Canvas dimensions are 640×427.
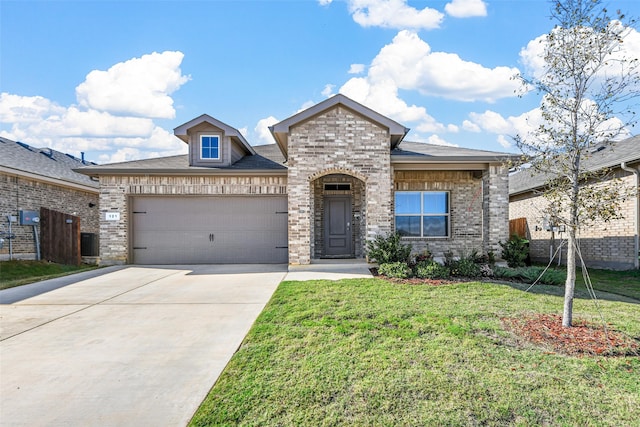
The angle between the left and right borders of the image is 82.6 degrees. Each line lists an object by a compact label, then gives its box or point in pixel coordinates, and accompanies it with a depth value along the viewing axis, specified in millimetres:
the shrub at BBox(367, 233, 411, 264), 8945
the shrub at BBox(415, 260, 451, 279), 8180
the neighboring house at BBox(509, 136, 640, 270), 10297
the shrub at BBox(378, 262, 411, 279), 8180
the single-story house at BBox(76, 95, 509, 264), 10609
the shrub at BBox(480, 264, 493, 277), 8516
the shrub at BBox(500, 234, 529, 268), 10094
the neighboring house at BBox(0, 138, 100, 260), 12031
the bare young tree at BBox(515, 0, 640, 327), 4668
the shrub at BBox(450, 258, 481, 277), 8375
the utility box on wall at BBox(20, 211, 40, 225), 12414
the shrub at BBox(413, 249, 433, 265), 9227
